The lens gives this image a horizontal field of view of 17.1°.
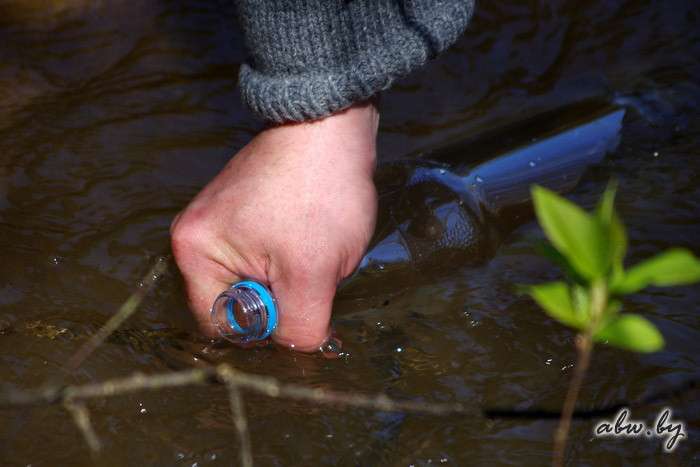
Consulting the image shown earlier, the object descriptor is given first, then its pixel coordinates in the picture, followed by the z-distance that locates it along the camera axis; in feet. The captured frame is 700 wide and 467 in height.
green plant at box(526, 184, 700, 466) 1.98
